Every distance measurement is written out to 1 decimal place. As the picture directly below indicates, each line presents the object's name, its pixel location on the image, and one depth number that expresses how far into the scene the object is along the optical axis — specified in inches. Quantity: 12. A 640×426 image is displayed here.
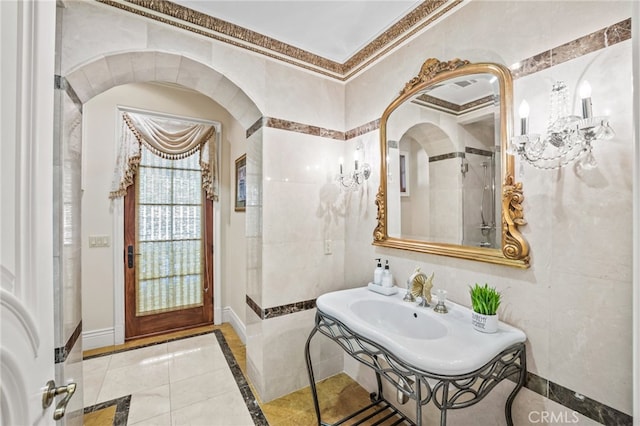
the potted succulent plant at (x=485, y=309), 46.4
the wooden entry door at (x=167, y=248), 114.5
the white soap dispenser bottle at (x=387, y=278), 70.6
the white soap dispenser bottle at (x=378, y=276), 72.7
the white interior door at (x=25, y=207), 21.5
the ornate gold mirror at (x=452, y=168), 50.9
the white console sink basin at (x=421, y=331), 39.6
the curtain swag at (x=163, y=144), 110.3
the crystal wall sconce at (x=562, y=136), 37.6
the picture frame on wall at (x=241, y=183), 116.0
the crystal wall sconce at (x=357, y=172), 80.0
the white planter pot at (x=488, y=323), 46.4
